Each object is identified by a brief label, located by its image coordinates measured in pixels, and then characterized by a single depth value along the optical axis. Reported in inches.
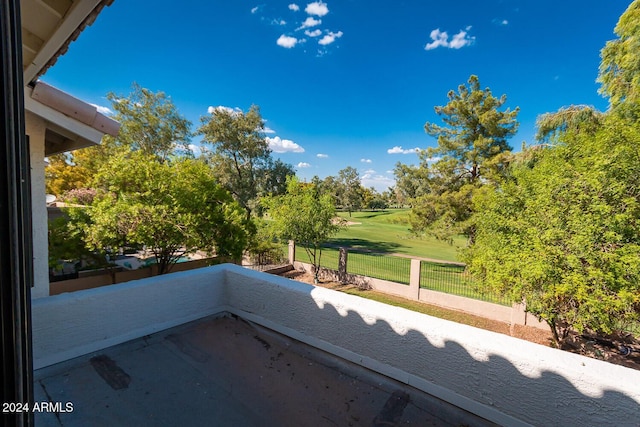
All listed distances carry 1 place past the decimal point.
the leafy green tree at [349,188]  2118.6
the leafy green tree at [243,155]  768.3
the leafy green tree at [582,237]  194.2
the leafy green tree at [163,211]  254.5
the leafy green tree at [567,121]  298.6
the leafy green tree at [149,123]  740.0
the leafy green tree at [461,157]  583.8
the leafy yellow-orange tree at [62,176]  710.5
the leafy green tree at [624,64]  271.3
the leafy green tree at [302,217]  546.9
